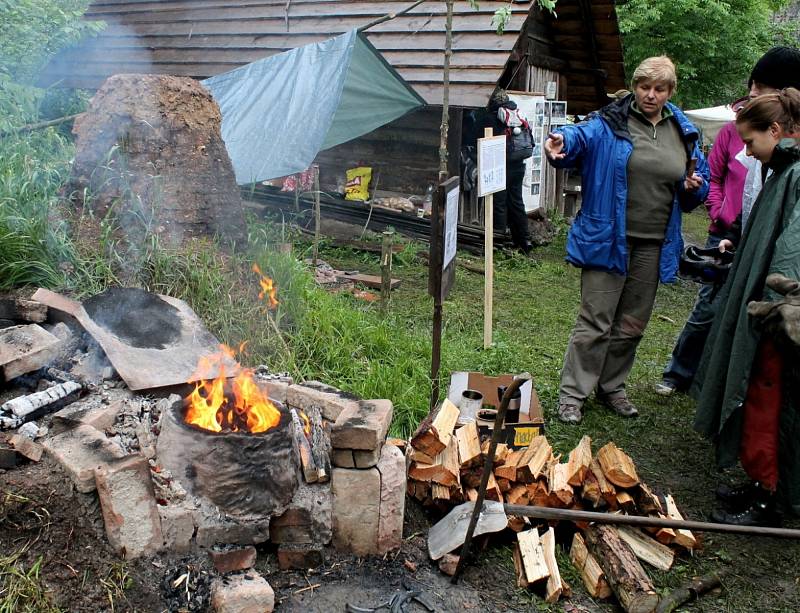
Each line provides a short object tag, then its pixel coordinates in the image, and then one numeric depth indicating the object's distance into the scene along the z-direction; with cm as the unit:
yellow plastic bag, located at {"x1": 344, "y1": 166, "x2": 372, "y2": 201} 1048
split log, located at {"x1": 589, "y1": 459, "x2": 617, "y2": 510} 328
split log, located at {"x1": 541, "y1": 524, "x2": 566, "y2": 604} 295
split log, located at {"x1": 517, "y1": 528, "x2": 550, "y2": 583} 298
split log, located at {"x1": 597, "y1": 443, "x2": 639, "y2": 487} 326
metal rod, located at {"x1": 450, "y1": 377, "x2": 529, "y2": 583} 256
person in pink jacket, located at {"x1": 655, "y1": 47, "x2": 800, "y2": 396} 463
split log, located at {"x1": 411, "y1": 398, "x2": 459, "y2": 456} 336
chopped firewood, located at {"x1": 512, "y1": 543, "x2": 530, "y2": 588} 304
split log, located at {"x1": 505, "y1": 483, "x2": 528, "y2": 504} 337
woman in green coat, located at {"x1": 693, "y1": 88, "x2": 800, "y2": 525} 327
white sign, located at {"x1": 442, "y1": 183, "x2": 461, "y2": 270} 396
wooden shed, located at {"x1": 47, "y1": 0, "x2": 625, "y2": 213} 901
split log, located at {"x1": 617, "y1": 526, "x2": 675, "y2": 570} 317
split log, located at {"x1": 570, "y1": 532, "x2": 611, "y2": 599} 302
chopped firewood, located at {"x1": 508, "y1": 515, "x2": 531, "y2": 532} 326
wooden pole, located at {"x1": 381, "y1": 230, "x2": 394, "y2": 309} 588
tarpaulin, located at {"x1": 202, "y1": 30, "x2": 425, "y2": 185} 735
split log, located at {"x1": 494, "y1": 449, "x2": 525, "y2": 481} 338
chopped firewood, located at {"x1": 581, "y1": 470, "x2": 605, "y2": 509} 331
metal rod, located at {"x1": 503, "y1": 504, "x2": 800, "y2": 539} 259
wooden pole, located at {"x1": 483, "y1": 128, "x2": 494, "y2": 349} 577
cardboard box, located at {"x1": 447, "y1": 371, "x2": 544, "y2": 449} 396
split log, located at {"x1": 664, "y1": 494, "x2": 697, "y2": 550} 321
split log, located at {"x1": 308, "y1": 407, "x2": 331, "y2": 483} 307
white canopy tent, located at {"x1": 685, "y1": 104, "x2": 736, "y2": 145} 1639
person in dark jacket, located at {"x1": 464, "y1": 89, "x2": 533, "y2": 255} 958
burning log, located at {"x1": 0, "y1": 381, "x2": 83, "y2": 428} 309
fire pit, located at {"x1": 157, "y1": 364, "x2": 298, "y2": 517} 279
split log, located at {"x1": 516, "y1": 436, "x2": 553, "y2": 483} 337
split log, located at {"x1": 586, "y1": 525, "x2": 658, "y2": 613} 284
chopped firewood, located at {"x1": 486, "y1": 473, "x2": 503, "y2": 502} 332
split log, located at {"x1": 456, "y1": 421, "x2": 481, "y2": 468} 339
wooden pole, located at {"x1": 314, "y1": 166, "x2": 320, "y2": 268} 755
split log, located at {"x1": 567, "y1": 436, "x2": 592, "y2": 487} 333
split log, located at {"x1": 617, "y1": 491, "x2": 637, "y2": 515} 327
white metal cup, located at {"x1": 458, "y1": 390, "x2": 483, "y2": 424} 387
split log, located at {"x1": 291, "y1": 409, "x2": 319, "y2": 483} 304
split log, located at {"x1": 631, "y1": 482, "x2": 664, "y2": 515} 330
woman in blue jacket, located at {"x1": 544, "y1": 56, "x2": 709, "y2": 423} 416
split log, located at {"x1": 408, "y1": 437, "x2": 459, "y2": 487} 334
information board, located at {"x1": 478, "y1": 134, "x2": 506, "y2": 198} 553
